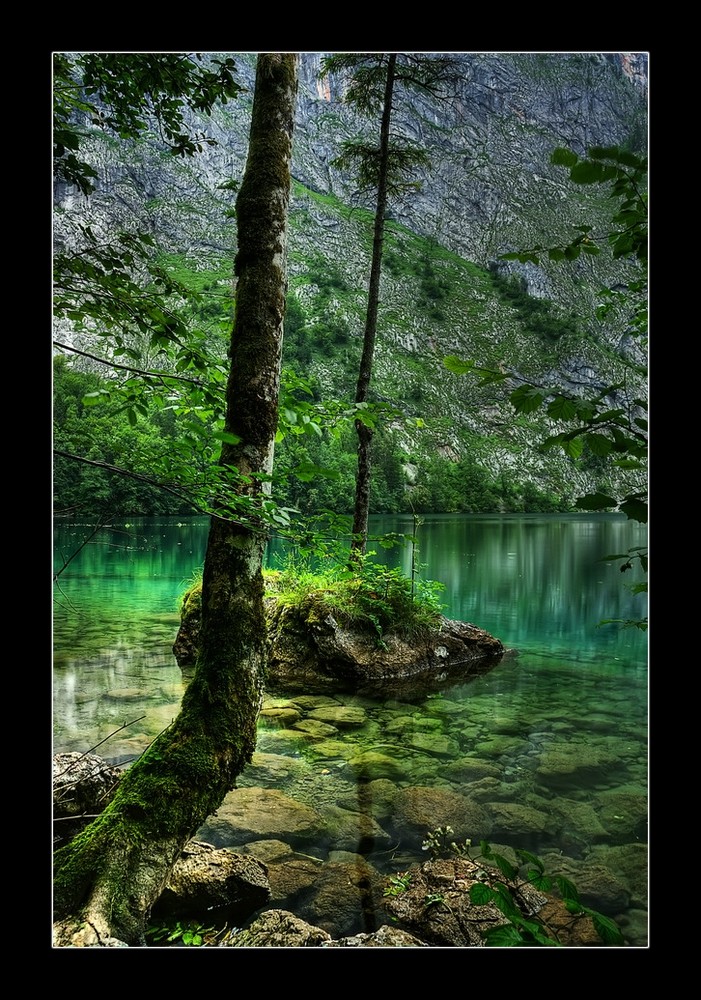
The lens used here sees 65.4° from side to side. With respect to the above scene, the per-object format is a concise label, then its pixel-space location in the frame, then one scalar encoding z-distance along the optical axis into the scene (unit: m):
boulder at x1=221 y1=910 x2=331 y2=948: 2.60
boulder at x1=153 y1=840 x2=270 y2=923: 2.99
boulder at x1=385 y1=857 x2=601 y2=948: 2.90
